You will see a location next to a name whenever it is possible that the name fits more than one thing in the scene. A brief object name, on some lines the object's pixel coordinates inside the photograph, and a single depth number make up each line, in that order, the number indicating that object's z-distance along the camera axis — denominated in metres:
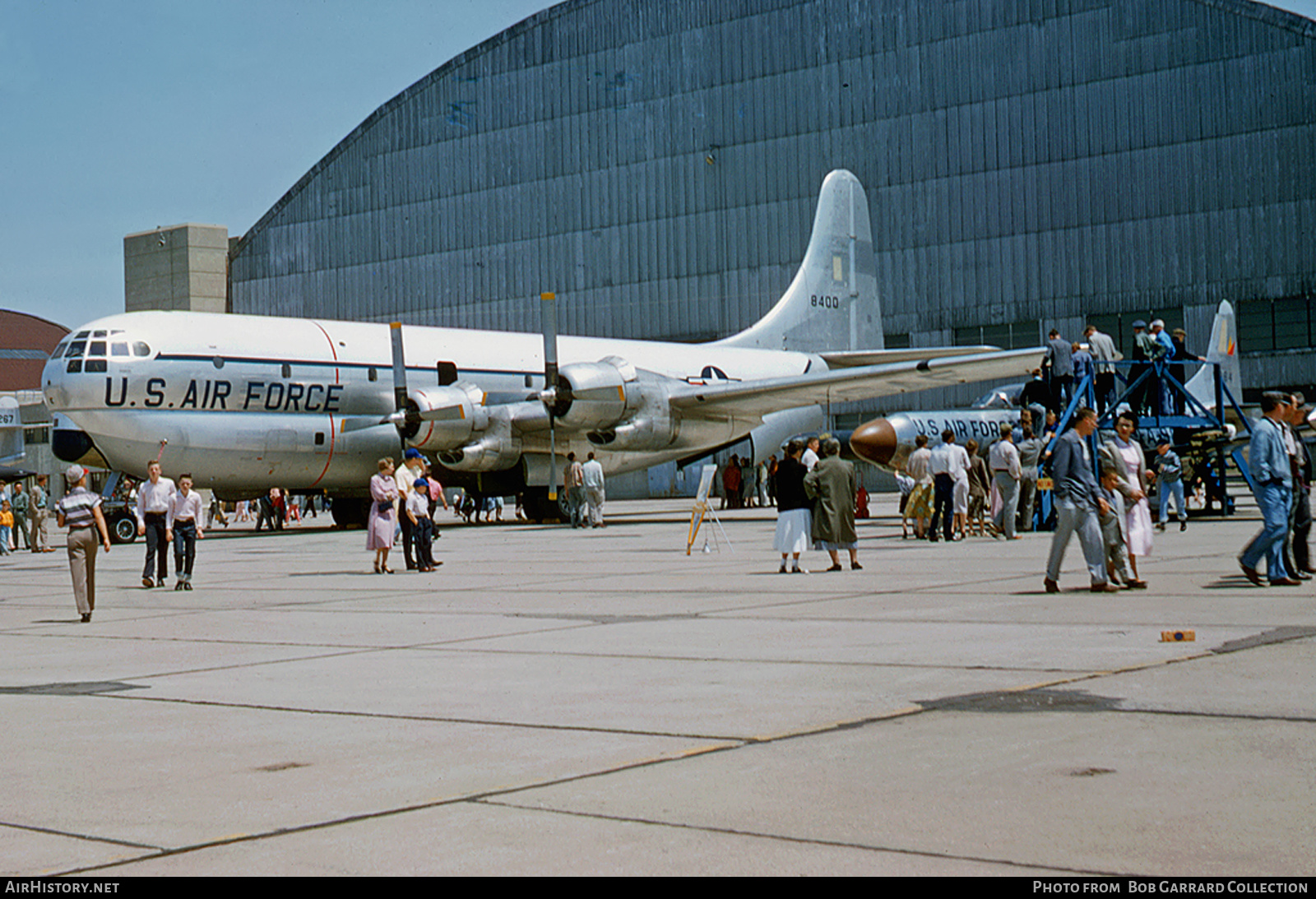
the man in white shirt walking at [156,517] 17.22
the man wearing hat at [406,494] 18.88
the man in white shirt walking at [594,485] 29.86
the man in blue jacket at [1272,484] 12.48
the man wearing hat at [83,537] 13.00
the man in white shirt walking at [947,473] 22.19
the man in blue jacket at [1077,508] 12.67
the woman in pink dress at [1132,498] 13.19
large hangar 49.56
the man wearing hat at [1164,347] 24.59
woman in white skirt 16.39
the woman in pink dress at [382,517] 18.30
